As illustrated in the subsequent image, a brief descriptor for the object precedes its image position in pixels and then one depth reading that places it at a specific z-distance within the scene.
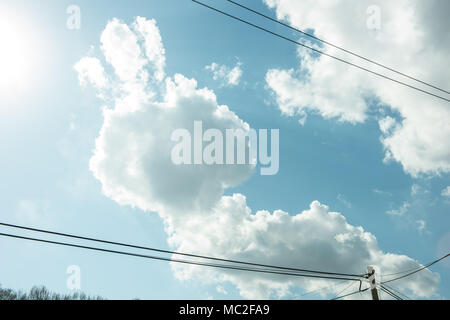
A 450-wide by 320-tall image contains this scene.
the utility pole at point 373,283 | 16.31
